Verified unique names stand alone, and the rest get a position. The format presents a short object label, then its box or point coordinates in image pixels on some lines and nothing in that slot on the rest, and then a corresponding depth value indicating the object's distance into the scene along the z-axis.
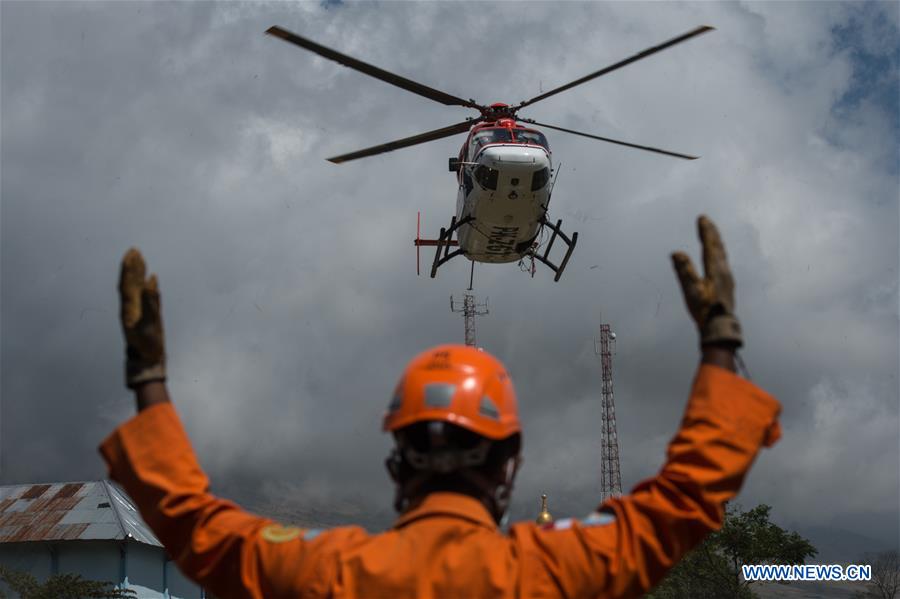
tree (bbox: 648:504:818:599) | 45.19
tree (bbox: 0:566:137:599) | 30.09
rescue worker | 2.49
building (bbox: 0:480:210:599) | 44.78
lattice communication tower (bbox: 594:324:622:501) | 61.53
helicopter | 20.78
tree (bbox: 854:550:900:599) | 52.44
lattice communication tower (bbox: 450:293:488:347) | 54.12
